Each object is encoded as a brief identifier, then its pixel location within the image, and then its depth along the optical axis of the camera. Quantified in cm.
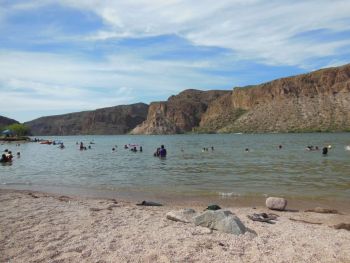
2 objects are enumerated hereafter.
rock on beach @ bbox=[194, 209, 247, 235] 901
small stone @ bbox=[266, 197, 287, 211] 1316
